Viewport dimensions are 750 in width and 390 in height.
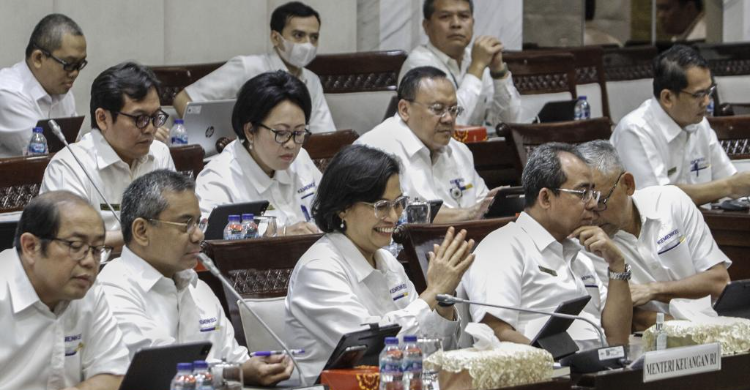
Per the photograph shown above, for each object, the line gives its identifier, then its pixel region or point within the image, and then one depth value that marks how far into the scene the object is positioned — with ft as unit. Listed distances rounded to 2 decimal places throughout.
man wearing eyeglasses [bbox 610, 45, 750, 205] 38.78
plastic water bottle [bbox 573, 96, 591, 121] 45.96
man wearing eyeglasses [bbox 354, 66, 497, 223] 37.04
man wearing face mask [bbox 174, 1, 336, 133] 44.14
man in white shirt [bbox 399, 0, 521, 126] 45.93
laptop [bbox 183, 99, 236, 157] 39.34
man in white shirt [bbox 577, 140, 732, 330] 29.17
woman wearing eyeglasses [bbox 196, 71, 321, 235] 33.06
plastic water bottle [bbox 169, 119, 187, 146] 39.70
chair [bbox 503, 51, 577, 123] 49.52
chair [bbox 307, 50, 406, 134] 47.47
